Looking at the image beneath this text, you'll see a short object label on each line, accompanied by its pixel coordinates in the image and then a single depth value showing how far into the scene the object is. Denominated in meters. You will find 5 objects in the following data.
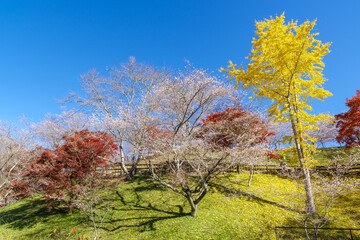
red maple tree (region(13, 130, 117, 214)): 10.60
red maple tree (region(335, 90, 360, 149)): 15.41
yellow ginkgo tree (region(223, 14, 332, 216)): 9.73
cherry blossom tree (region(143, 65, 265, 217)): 10.93
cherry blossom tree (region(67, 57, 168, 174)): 14.34
